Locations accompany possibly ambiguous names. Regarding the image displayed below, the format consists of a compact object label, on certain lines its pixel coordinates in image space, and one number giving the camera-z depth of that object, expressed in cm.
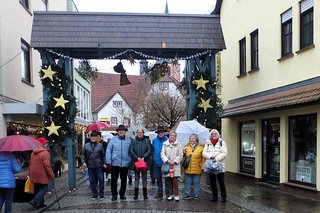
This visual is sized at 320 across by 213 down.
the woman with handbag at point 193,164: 1020
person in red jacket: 902
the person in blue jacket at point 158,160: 1038
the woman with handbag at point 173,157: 1006
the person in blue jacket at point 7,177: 760
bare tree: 3450
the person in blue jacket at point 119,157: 1016
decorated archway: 1191
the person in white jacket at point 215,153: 972
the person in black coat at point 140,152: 1013
